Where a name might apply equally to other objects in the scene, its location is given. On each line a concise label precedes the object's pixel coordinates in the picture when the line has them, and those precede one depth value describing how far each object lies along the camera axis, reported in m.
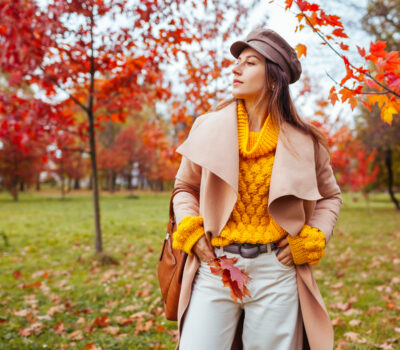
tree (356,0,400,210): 7.67
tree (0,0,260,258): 4.56
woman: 1.70
